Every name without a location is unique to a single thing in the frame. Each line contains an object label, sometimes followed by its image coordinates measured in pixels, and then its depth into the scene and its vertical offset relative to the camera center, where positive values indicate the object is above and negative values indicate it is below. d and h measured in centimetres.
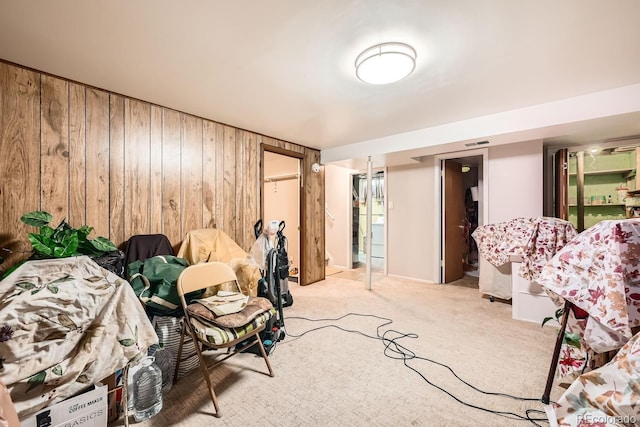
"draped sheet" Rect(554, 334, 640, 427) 70 -53
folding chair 150 -69
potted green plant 153 -17
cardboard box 107 -86
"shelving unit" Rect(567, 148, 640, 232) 316 +33
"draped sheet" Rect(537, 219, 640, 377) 109 -32
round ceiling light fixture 162 +97
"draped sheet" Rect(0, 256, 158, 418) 102 -51
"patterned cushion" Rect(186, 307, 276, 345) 150 -70
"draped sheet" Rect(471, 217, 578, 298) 231 -27
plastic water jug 148 -105
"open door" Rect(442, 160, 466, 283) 416 -14
